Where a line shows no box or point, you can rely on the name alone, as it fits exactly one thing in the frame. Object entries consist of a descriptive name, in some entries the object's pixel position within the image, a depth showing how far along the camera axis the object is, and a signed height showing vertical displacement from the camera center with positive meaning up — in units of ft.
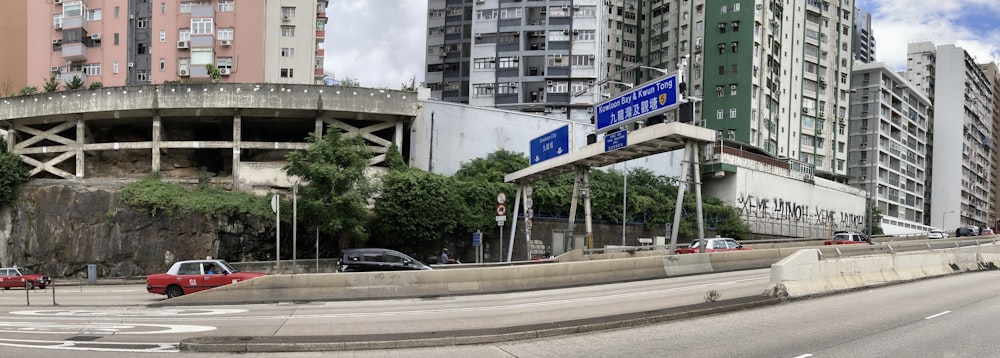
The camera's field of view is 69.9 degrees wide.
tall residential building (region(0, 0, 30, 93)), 242.37 +42.65
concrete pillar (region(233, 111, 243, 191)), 163.92 +7.93
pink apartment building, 215.72 +40.21
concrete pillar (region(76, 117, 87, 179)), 173.27 +6.33
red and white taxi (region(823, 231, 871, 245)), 139.76 -10.53
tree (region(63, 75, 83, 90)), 194.58 +23.68
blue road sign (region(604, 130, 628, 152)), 91.97 +5.31
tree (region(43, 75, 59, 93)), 186.11 +21.84
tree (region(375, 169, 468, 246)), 140.77 -6.15
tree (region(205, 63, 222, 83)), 180.14 +24.98
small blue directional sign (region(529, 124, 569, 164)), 110.93 +5.52
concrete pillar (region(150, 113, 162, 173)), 167.43 +6.69
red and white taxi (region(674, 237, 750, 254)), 113.30 -10.08
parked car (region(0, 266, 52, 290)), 114.11 -17.71
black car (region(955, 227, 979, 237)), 230.95 -14.23
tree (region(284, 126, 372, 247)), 130.62 -1.38
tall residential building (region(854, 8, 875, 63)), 559.38 +121.67
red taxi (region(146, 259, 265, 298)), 77.92 -11.62
